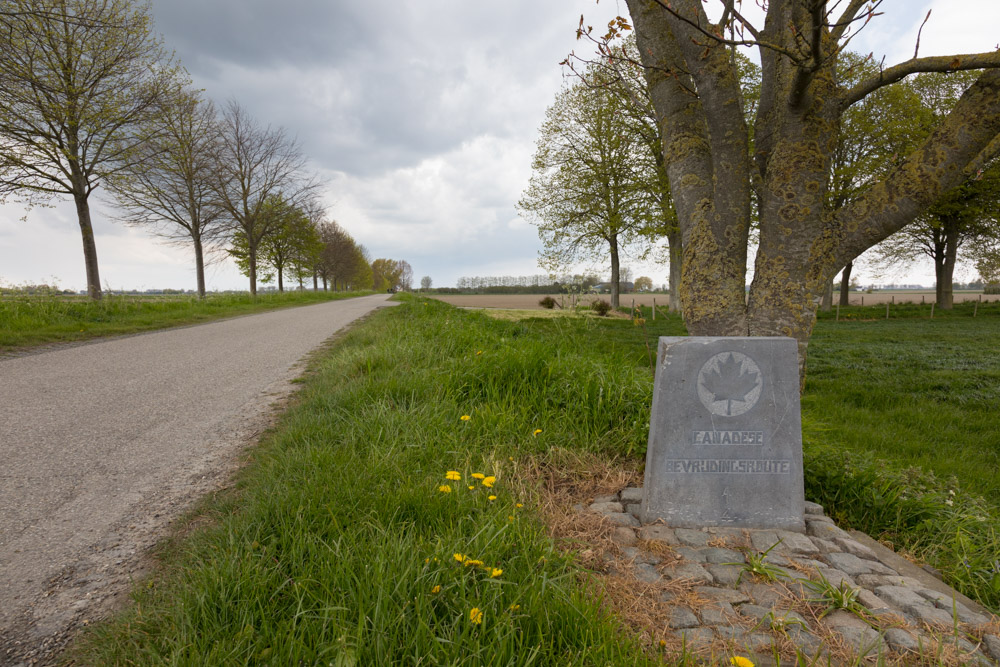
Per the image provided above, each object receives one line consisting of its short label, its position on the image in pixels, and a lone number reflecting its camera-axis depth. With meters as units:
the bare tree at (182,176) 14.32
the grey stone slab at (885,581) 1.97
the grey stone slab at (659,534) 2.32
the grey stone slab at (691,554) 2.17
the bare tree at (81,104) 11.44
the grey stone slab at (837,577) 1.99
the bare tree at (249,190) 22.84
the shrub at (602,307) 18.07
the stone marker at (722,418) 2.55
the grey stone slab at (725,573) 1.99
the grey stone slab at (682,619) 1.70
